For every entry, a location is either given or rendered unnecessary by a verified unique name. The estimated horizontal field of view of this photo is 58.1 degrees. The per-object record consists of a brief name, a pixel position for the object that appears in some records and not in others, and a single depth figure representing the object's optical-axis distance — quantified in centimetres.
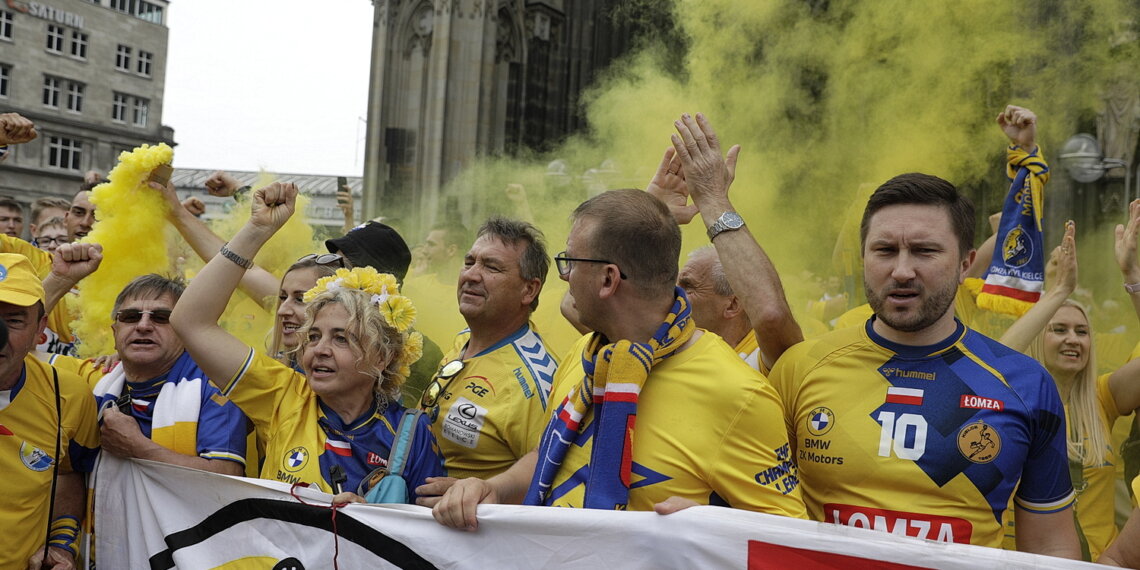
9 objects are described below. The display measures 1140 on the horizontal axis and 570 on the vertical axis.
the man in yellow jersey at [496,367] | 359
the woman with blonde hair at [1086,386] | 410
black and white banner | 243
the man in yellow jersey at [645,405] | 251
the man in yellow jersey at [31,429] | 320
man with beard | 254
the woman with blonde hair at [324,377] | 329
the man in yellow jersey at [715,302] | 446
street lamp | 1063
